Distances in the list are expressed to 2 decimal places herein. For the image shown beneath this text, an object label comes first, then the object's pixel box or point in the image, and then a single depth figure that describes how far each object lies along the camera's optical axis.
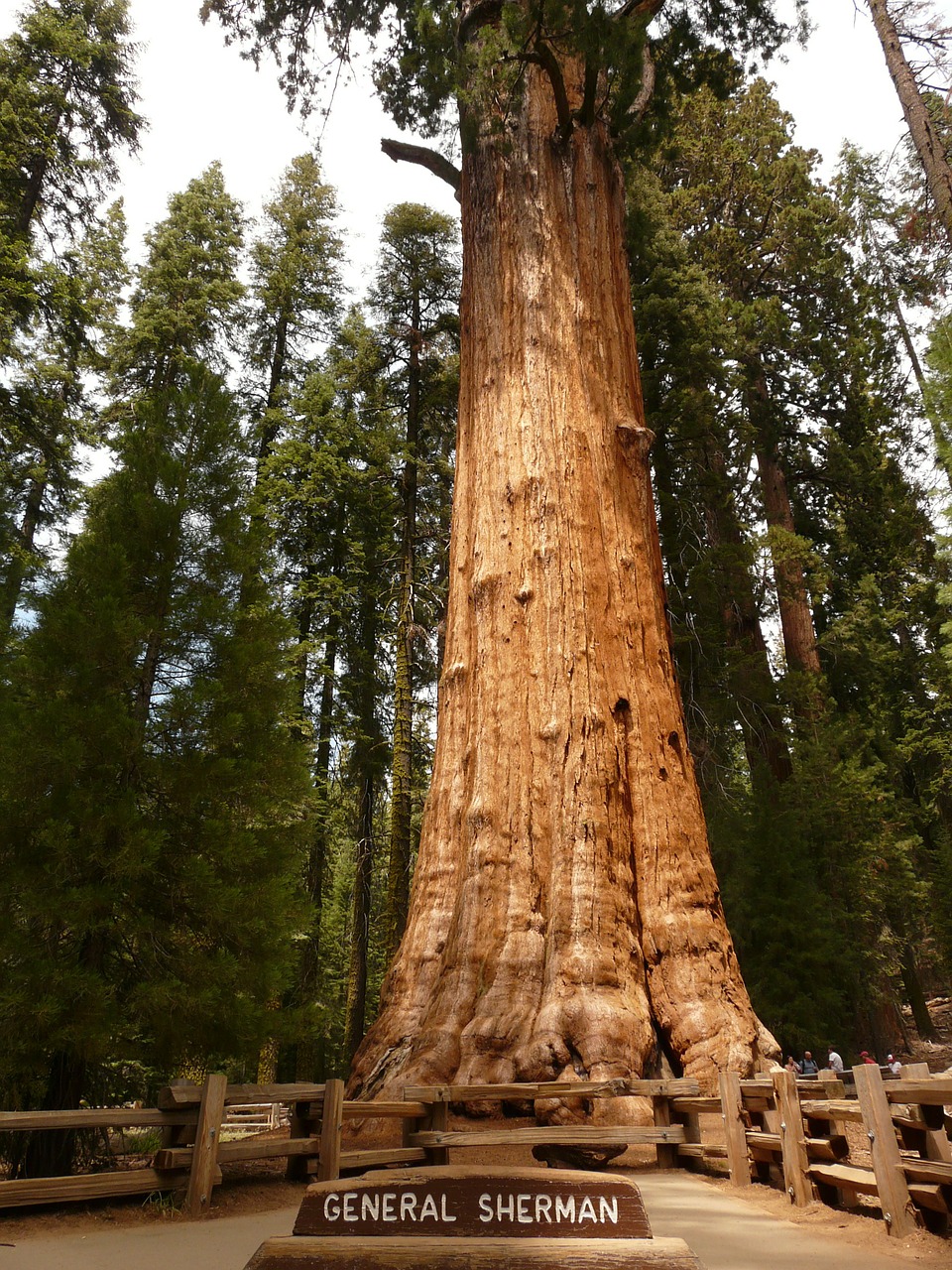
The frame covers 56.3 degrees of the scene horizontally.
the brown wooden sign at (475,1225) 2.34
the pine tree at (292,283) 19.73
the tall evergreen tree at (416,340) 16.70
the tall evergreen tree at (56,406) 14.47
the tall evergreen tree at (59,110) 15.73
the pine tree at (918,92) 11.76
